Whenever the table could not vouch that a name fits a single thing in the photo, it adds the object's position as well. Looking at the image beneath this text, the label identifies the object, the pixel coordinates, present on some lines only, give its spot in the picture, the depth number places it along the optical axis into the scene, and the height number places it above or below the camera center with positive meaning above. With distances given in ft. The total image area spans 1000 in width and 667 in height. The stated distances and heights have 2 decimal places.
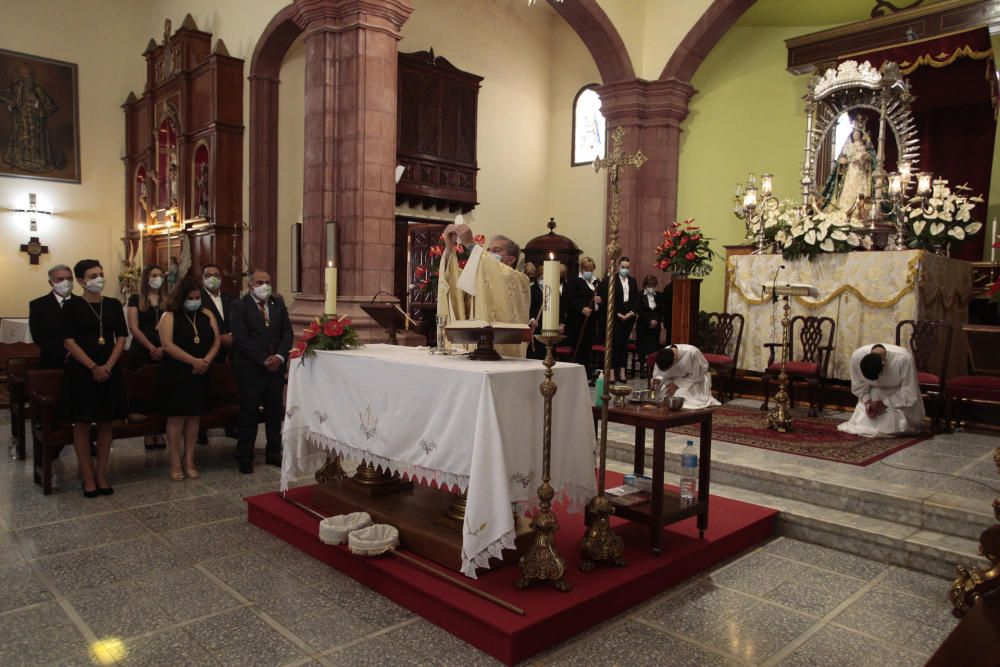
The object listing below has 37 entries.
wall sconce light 43.39 +3.91
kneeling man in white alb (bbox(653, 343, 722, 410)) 23.53 -2.81
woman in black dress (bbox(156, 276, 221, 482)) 18.42 -2.33
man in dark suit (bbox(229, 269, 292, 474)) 19.12 -2.02
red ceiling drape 31.22 +8.79
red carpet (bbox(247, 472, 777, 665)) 9.94 -4.73
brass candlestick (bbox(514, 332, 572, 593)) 10.64 -3.89
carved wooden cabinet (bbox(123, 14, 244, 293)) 38.22 +7.20
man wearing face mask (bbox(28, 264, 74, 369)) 17.25 -0.95
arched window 44.55 +10.29
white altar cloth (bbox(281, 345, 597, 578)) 10.39 -2.32
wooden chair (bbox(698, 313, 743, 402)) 28.14 -2.08
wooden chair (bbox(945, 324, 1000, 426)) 20.92 -2.24
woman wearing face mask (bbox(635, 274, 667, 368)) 31.53 -1.36
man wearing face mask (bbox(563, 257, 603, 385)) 31.65 -0.59
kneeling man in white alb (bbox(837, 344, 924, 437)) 20.70 -2.87
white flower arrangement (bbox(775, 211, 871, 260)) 25.98 +2.22
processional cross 11.68 -3.88
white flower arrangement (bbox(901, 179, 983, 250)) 25.75 +2.87
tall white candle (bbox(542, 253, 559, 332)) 10.53 -0.12
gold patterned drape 24.36 +0.03
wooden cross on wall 43.14 +1.60
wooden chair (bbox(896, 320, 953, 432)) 22.25 -1.80
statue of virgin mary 30.09 +5.47
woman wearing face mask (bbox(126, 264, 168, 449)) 21.84 -1.22
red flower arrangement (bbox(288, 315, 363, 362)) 14.71 -1.13
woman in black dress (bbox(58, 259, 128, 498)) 16.62 -2.30
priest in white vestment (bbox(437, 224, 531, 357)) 13.30 +0.02
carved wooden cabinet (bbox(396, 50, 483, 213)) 37.70 +8.43
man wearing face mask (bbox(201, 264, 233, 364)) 21.33 -0.69
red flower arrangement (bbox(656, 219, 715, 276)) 28.55 +1.64
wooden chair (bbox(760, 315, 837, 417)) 24.93 -2.18
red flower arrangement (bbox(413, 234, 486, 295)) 14.12 +0.35
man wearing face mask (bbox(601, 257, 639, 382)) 30.32 -1.00
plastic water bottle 13.88 -3.76
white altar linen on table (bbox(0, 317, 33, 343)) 32.89 -2.69
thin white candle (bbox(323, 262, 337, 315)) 14.92 -0.25
